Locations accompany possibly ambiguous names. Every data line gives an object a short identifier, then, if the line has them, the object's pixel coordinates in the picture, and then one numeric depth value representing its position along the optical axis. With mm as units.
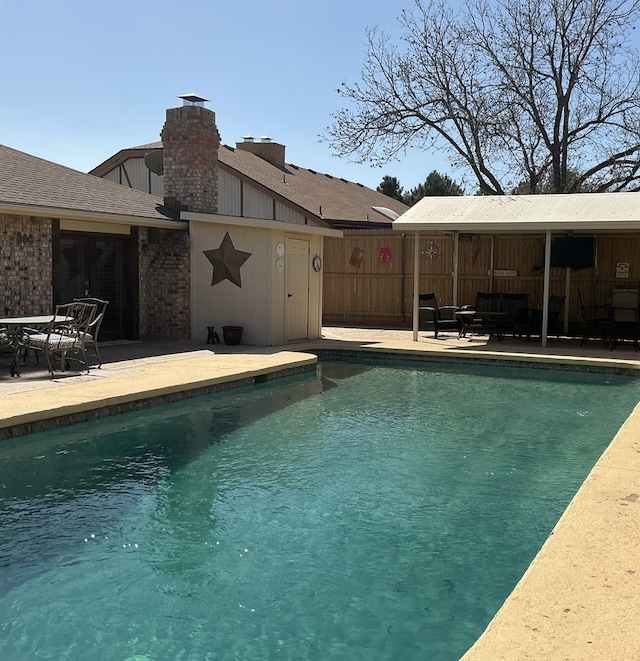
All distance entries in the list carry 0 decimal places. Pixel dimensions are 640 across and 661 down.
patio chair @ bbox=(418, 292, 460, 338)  14484
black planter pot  12625
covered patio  12148
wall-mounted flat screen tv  14656
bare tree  20312
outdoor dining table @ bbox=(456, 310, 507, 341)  13969
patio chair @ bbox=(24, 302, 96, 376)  8734
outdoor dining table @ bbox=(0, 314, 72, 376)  8656
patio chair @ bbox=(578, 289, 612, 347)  13461
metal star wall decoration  12773
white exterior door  13117
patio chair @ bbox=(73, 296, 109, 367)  9251
